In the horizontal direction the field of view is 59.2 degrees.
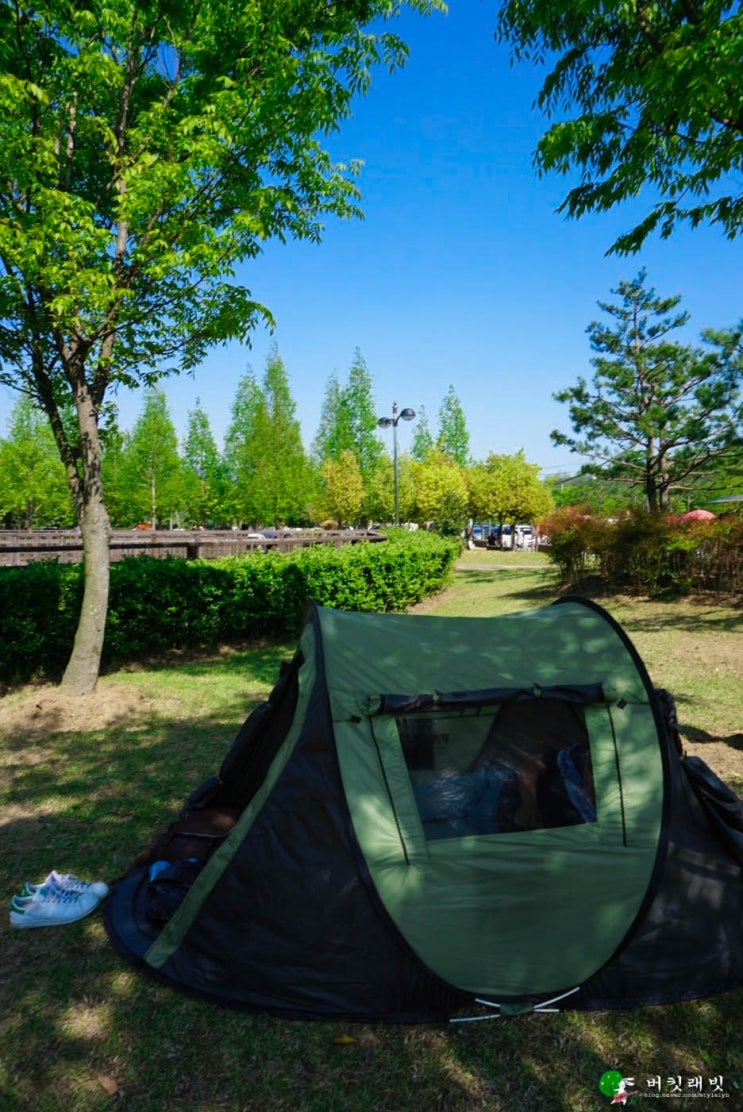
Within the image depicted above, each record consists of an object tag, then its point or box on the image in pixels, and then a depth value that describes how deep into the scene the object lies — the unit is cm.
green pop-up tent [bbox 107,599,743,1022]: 296
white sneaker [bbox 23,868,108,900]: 370
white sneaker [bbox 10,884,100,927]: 355
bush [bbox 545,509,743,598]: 1377
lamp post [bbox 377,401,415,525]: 2269
